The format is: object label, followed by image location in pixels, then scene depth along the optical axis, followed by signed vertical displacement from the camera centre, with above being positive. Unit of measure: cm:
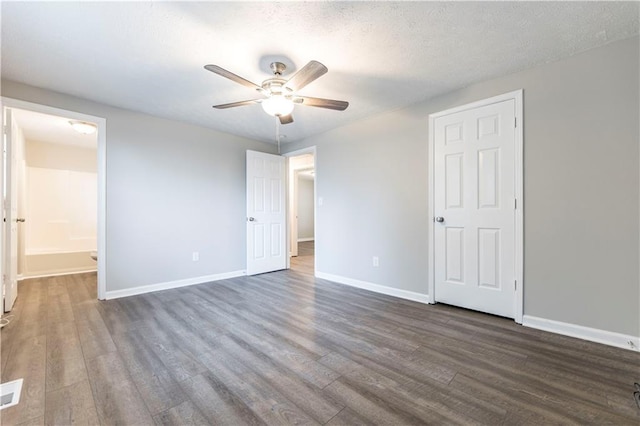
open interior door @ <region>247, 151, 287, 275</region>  444 -2
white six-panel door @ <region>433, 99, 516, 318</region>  254 +4
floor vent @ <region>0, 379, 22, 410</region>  142 -102
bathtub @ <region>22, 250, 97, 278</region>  427 -87
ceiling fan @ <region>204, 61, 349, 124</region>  221 +99
